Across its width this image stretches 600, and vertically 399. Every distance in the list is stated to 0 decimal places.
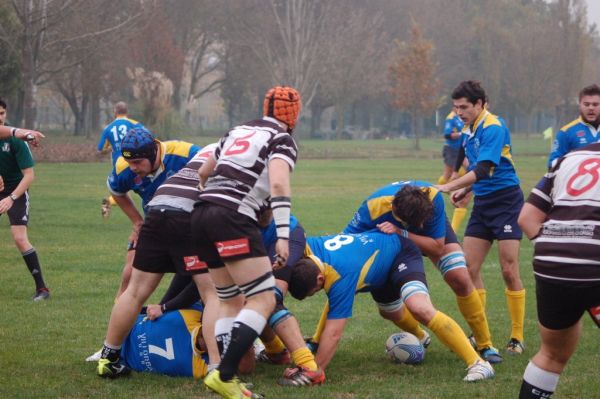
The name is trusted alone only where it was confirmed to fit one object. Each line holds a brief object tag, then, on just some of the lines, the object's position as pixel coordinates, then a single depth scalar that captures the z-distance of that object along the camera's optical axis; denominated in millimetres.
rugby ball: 13555
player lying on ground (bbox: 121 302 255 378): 12812
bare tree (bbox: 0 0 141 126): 68375
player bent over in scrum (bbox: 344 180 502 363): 13711
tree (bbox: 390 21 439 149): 104375
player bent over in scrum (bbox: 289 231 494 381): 12461
